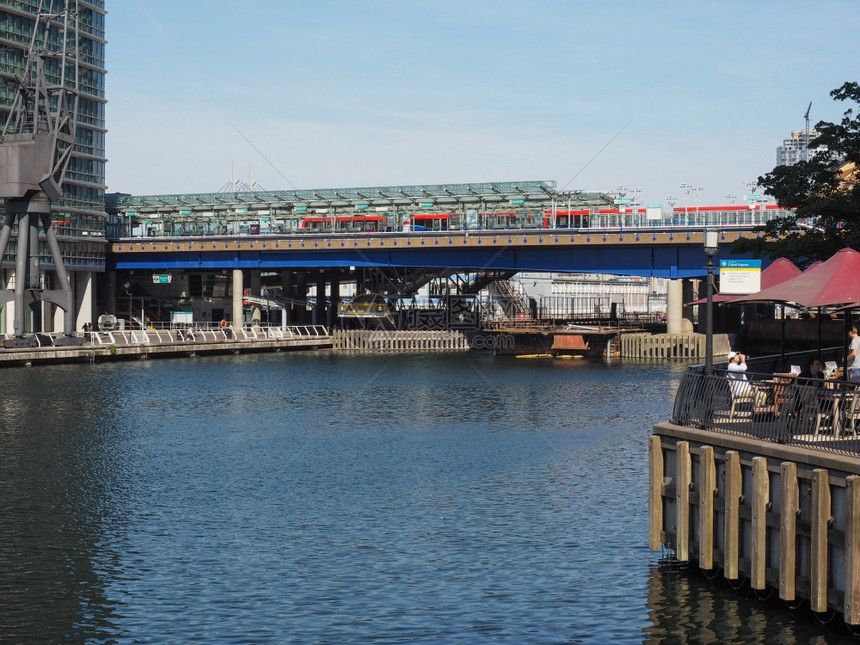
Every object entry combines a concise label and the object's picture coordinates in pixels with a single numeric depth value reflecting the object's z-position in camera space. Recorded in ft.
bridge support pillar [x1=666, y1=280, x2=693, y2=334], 407.64
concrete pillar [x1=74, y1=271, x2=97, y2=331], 465.88
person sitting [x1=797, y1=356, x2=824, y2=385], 101.91
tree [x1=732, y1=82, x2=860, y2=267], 146.41
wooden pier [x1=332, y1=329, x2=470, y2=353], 454.81
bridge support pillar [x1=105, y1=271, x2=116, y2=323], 510.17
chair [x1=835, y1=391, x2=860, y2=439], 78.59
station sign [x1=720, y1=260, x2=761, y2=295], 114.01
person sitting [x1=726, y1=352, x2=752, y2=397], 91.20
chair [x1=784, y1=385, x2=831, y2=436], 81.35
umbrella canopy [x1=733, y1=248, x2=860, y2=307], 92.38
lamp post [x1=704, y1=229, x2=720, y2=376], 101.09
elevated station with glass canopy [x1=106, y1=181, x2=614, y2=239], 464.65
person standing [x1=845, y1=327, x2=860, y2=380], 94.79
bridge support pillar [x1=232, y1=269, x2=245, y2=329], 463.42
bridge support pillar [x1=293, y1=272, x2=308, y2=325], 553.64
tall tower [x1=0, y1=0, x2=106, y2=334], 405.59
